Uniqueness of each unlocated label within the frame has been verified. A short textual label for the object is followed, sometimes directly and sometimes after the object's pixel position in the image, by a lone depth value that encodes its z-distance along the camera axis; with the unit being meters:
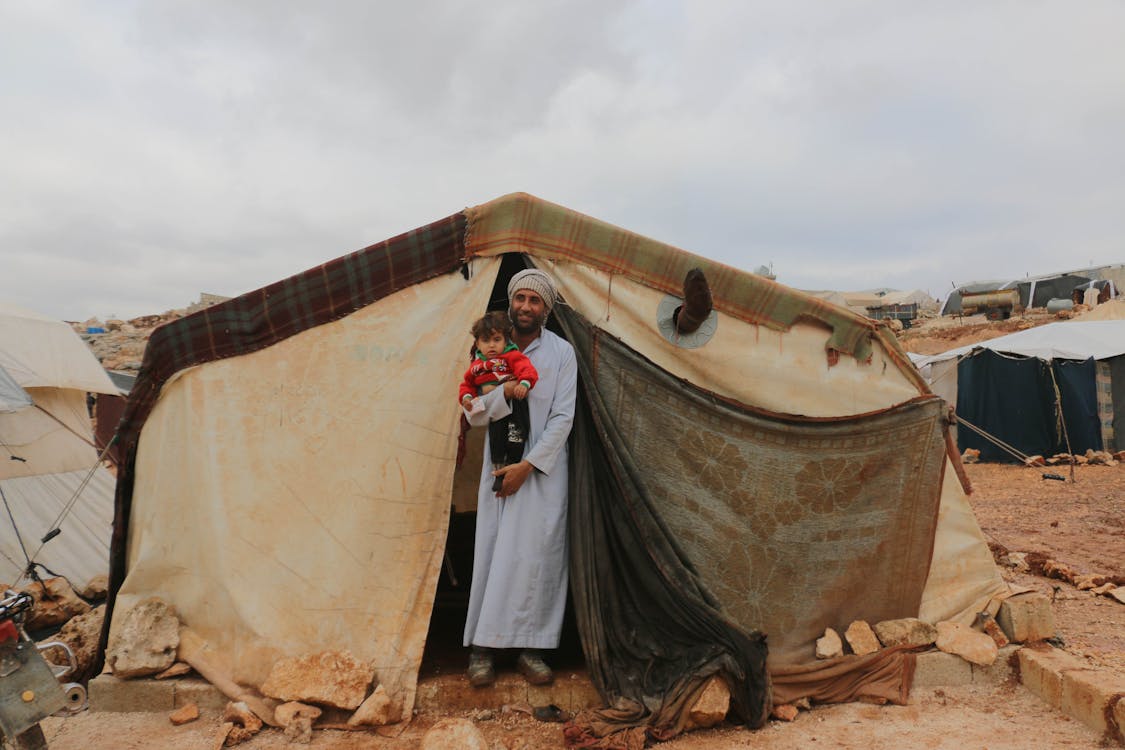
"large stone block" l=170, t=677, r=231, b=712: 3.05
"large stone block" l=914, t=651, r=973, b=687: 3.25
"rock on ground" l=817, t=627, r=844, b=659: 3.25
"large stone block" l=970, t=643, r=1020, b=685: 3.28
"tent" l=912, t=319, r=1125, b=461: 11.53
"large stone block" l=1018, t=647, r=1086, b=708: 3.04
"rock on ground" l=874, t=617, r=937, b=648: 3.32
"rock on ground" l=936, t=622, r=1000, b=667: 3.25
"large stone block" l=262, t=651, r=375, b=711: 2.91
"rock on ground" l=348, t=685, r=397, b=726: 2.86
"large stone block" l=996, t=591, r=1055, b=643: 3.42
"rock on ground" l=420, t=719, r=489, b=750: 2.52
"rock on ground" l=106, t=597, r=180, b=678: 3.09
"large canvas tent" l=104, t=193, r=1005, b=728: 3.15
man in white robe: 3.04
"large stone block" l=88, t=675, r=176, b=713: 3.07
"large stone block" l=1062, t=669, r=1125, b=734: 2.75
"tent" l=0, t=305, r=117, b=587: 5.43
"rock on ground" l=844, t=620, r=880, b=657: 3.29
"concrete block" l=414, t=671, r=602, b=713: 3.03
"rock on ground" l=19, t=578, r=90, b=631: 4.61
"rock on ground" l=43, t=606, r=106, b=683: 3.49
